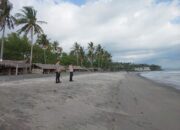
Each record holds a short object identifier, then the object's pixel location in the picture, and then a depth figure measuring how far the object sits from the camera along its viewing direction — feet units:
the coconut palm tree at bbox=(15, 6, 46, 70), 77.46
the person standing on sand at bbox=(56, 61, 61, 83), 28.18
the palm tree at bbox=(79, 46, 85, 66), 165.65
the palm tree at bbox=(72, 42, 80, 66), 163.77
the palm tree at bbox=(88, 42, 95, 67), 170.12
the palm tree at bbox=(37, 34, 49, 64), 115.09
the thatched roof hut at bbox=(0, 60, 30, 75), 69.41
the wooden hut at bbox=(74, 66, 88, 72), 143.33
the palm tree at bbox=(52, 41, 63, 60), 142.77
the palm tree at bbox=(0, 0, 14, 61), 67.75
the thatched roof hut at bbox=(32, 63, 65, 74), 88.73
